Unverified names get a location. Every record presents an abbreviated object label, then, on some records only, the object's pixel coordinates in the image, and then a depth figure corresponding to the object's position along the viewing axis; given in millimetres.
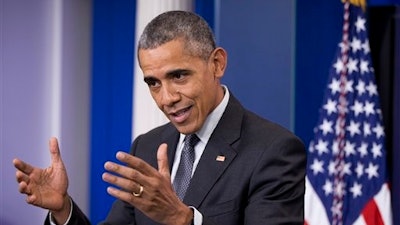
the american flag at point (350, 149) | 7883
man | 4035
